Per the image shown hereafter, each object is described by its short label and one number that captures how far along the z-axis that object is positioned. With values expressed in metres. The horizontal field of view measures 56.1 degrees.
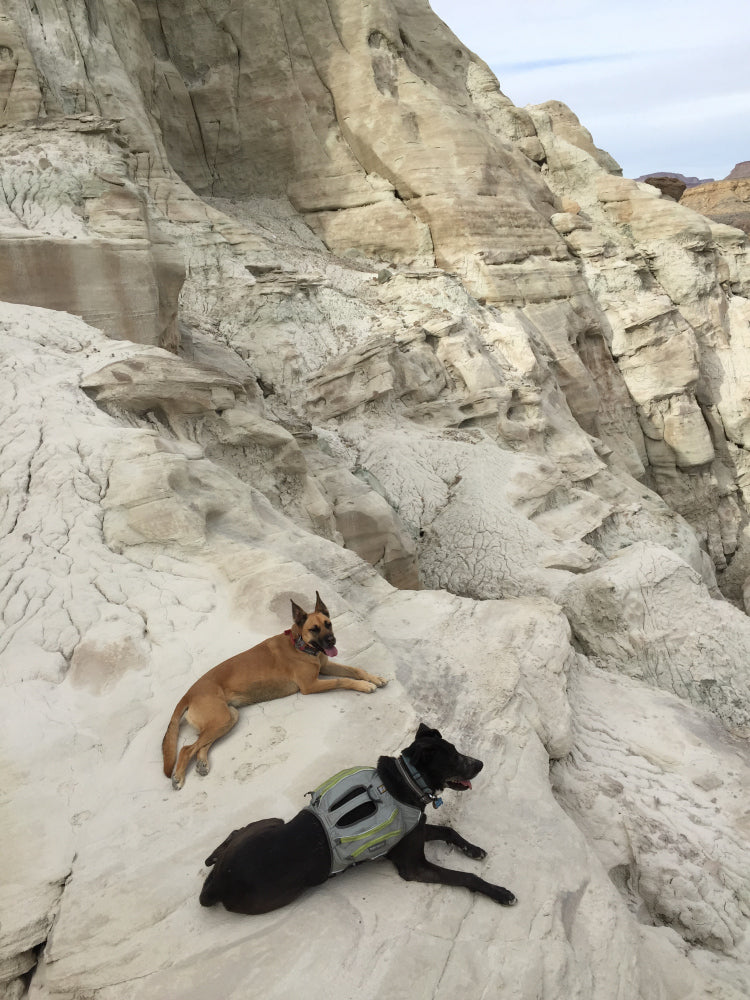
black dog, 2.75
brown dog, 3.62
